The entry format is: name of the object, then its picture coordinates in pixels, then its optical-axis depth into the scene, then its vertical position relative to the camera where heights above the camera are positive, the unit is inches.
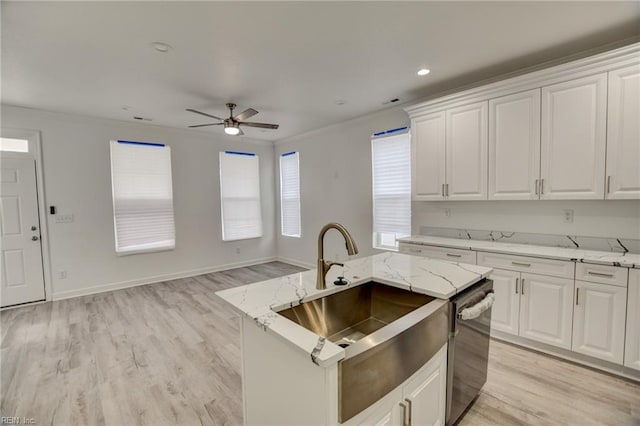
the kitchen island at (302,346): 38.5 -21.7
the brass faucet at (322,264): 58.1 -13.6
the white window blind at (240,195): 229.1 +4.8
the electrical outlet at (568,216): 109.3 -8.1
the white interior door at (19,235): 150.7 -16.2
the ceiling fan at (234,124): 141.3 +38.7
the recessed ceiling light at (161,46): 92.1 +51.1
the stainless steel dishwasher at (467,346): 61.6 -35.3
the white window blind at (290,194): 237.9 +5.4
